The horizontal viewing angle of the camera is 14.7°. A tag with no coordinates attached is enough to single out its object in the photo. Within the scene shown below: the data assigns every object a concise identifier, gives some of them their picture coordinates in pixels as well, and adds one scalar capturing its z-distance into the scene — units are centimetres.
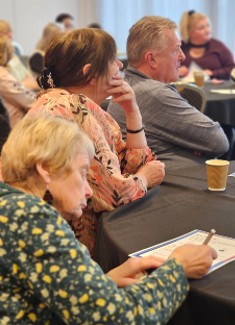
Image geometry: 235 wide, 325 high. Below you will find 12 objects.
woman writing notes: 183
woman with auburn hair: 307
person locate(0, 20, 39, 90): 1006
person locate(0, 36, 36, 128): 752
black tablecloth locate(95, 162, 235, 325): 207
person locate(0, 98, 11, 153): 614
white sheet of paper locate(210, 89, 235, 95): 704
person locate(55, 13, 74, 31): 1377
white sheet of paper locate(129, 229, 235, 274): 233
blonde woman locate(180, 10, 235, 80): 981
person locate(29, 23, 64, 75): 1054
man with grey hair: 426
